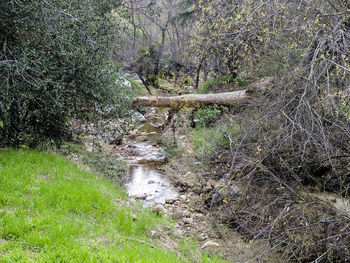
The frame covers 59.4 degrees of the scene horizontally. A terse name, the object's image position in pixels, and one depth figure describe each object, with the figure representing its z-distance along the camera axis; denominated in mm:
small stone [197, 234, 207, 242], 6223
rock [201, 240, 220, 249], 5854
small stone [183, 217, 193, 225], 6902
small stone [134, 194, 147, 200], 8112
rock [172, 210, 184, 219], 7168
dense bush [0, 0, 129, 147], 6314
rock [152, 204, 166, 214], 7131
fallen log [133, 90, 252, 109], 10627
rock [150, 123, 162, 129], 15148
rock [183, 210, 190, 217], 7246
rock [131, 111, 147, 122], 8871
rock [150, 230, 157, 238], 5359
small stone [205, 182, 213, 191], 8155
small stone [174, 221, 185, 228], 6697
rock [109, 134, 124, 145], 12380
